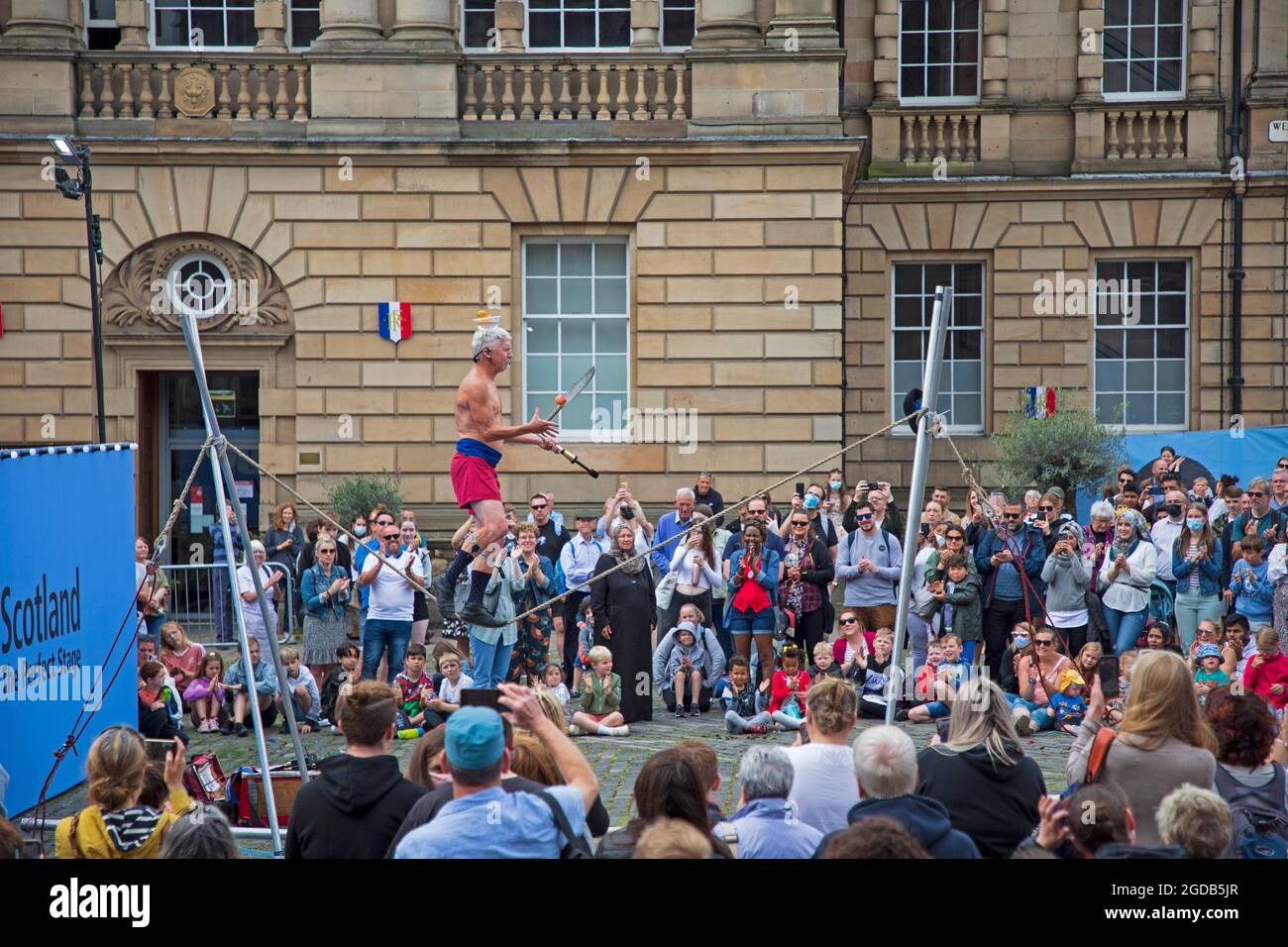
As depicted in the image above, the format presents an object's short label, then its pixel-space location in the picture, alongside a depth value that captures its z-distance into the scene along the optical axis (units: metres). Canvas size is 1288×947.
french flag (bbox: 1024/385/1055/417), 21.31
